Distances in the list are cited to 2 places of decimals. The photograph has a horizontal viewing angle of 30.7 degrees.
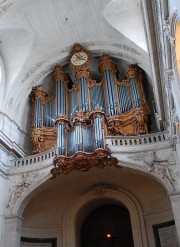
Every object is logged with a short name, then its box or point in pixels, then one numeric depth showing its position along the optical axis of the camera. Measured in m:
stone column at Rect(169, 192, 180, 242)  9.50
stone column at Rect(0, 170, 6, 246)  10.72
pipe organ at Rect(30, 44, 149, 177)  10.95
